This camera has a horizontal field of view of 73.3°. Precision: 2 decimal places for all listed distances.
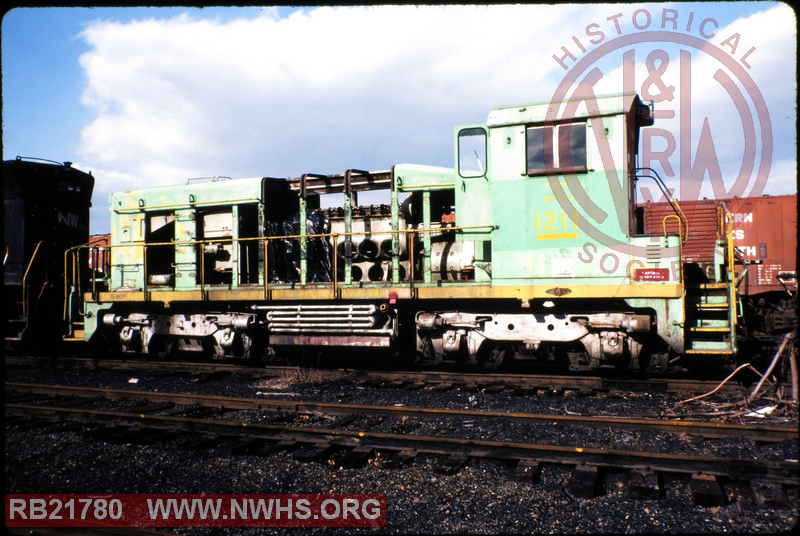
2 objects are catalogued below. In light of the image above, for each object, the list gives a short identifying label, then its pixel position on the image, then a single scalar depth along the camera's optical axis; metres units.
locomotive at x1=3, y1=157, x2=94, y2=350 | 11.32
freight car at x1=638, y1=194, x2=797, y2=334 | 13.79
